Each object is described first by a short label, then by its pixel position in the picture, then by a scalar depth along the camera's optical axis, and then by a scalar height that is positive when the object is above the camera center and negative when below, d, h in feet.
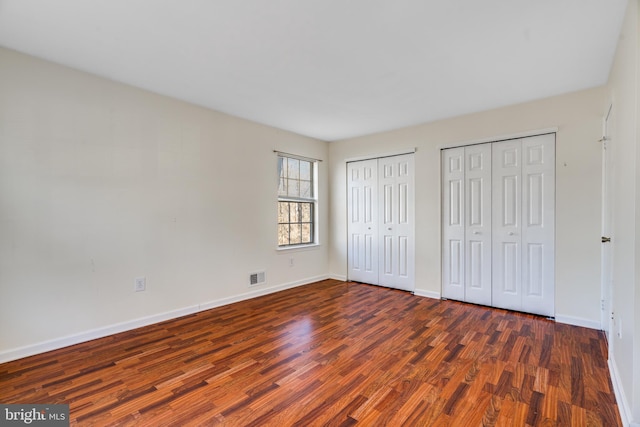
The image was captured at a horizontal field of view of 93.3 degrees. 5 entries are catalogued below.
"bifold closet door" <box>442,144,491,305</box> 12.30 -0.40
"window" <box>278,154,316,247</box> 15.38 +0.66
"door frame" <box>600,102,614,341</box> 9.06 -0.52
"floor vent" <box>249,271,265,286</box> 13.64 -2.98
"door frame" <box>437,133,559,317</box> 10.79 +2.94
